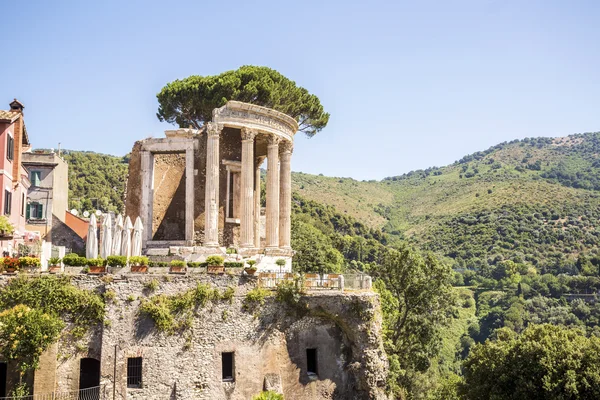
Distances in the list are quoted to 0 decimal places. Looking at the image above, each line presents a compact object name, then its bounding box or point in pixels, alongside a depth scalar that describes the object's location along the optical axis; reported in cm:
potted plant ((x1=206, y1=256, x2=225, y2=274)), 3147
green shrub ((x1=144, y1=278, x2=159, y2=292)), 2948
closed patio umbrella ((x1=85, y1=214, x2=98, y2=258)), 3132
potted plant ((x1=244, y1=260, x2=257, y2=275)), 3158
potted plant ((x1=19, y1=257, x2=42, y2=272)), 2812
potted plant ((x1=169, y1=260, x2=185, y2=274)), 3063
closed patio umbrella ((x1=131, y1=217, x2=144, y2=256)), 3291
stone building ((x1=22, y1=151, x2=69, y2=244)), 4562
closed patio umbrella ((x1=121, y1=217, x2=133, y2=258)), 3209
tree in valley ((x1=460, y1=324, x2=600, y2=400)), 3212
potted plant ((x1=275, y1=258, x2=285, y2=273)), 3492
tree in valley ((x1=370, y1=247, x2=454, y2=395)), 4509
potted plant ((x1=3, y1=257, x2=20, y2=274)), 2786
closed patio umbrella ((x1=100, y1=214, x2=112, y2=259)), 3144
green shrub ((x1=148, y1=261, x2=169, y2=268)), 3155
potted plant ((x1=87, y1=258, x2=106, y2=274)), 2911
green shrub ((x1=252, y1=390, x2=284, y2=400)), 2673
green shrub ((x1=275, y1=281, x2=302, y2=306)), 3155
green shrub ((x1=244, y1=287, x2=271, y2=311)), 3105
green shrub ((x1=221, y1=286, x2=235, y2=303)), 3072
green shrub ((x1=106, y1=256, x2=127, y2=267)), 2947
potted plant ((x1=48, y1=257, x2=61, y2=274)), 2860
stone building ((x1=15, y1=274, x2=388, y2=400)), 2791
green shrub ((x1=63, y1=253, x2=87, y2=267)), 2941
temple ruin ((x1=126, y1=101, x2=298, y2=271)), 3984
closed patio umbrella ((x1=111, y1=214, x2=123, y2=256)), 3181
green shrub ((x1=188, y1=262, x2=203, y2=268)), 3177
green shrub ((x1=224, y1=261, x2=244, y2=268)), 3278
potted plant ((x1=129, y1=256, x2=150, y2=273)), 2992
